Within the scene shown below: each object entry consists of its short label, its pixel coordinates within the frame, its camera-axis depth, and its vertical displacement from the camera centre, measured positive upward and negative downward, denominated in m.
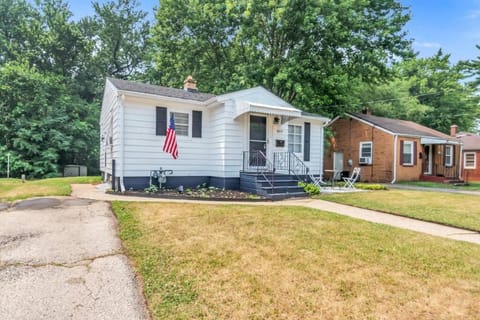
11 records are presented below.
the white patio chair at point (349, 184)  12.19 -1.18
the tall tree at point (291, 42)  15.79 +6.92
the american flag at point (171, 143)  9.20 +0.33
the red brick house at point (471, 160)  22.72 -0.14
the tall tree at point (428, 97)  27.64 +6.08
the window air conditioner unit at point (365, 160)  17.81 -0.23
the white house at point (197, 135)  9.48 +0.67
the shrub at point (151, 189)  9.34 -1.18
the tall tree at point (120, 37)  26.12 +10.67
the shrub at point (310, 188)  9.89 -1.14
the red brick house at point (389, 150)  16.84 +0.40
